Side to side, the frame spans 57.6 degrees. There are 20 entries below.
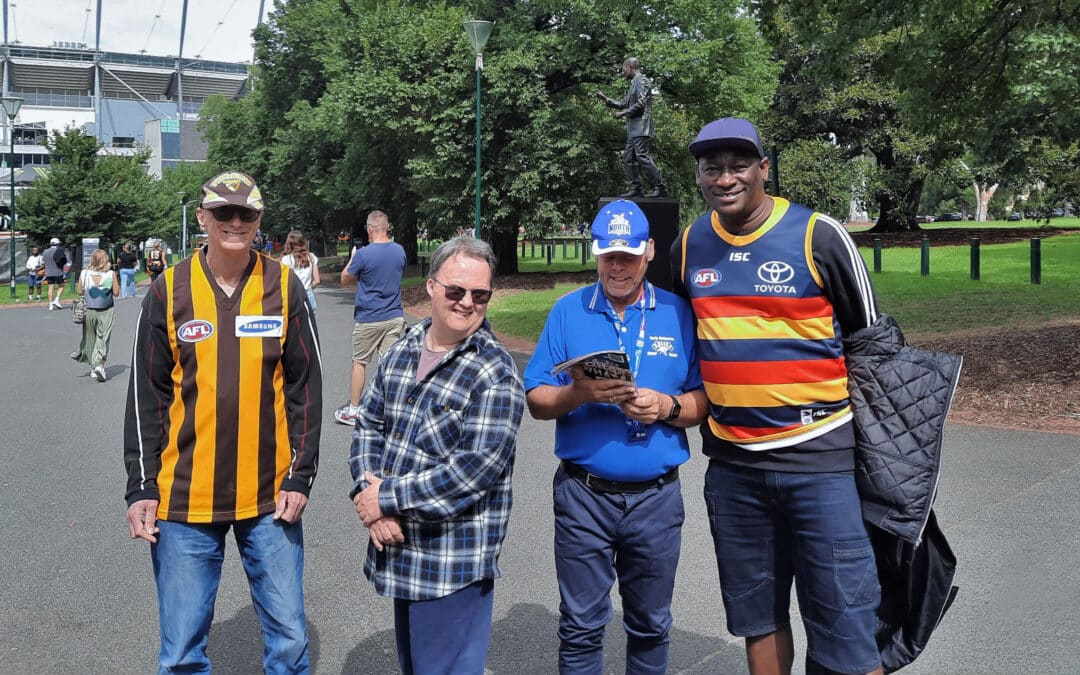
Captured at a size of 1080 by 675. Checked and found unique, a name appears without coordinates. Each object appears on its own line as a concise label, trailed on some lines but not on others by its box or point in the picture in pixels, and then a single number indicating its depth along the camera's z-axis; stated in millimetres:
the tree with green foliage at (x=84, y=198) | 42281
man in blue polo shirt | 3033
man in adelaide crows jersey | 2809
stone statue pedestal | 11609
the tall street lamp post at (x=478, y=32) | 17266
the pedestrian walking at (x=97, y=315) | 12688
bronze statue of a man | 13284
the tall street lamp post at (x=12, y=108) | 29672
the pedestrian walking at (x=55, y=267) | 26625
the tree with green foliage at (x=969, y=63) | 9047
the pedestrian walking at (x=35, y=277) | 29922
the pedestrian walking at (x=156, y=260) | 31656
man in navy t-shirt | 9258
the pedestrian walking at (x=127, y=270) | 29688
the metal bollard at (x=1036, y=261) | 20391
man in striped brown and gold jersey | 2943
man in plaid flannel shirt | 2654
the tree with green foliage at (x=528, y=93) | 25109
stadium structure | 127000
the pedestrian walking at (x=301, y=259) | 10570
